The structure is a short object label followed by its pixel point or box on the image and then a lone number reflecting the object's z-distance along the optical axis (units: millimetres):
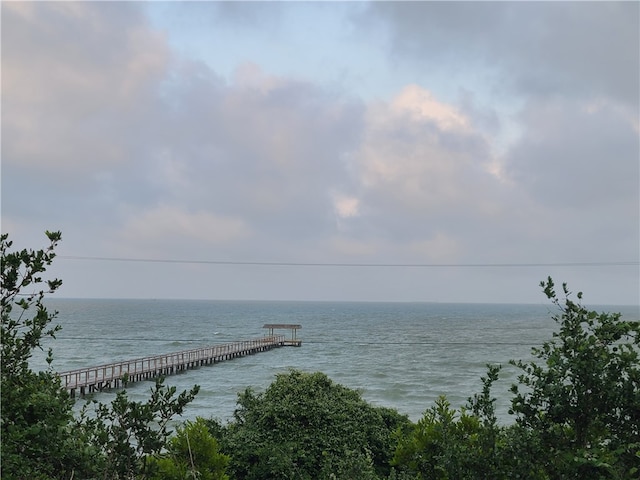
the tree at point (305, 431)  11555
